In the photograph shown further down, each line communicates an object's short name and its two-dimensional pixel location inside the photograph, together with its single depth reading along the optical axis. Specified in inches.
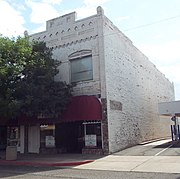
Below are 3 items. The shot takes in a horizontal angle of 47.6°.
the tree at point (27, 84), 476.9
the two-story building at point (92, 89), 537.5
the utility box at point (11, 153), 511.4
